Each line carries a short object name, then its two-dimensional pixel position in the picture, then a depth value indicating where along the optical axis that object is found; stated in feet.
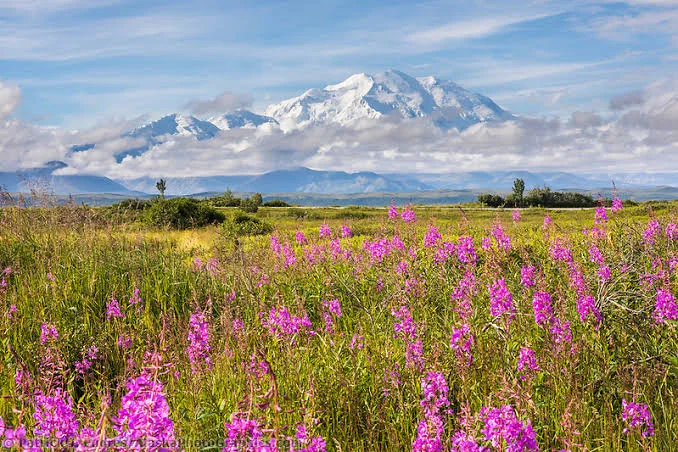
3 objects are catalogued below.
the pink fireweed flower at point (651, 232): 31.01
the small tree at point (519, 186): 323.98
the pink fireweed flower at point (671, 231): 32.14
